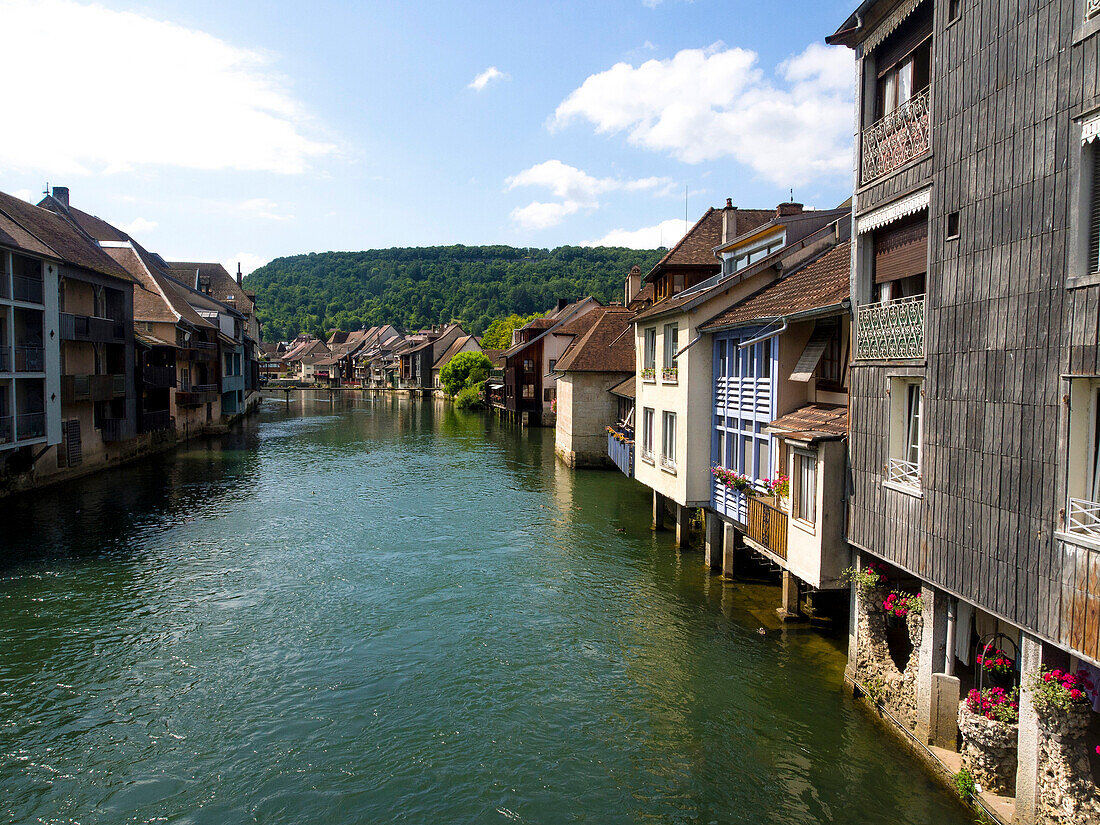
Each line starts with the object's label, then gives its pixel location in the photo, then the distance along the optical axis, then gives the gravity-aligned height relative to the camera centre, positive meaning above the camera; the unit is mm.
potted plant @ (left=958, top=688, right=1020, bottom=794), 8797 -4339
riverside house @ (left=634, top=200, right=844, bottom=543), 19094 +603
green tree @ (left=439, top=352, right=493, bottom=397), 90000 +1563
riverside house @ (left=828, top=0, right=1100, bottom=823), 7496 +313
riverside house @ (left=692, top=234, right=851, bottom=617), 12695 -743
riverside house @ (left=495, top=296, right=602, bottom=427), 62344 +1551
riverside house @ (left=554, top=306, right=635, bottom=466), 39062 -240
